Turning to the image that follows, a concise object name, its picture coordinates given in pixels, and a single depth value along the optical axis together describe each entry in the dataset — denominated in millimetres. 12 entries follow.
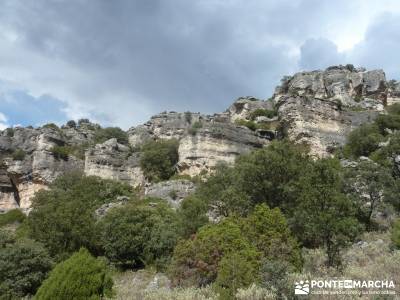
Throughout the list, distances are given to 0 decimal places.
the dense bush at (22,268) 17766
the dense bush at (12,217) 42681
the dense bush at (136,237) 24797
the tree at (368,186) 24016
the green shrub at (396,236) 15273
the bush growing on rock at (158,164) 47719
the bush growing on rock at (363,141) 41219
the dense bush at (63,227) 24984
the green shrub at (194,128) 45938
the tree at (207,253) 14383
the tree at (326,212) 14914
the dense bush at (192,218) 23672
